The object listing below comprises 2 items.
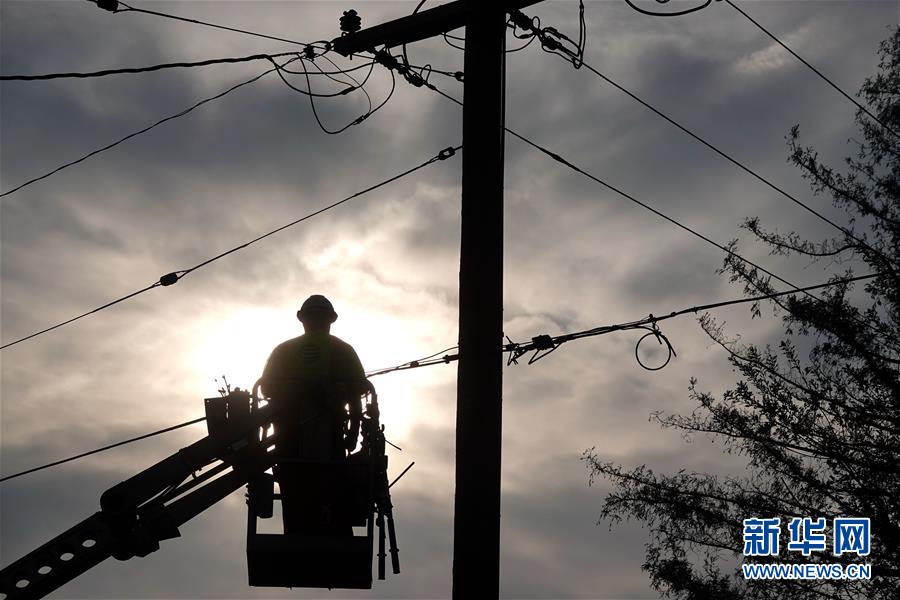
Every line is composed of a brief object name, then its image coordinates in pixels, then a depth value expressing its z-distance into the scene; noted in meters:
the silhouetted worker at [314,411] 16.67
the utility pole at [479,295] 14.98
